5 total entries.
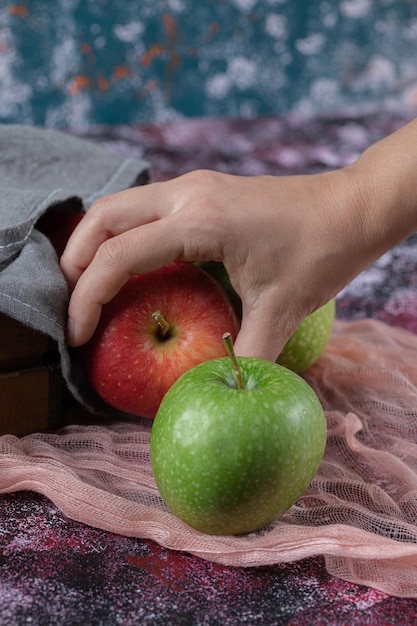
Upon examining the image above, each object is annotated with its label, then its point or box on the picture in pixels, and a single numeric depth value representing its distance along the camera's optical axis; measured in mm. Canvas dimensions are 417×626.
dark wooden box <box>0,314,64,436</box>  652
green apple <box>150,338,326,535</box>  569
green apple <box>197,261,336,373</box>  702
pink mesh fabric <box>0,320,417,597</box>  573
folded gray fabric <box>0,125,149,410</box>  645
